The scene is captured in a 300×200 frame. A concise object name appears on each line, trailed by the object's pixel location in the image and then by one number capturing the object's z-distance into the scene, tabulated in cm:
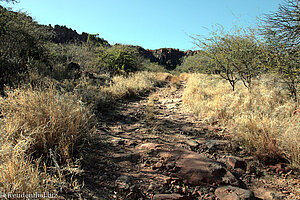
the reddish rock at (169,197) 170
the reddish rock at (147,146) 270
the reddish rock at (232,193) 172
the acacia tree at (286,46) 374
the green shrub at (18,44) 566
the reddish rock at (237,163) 232
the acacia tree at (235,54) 501
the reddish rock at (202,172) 200
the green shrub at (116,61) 1239
